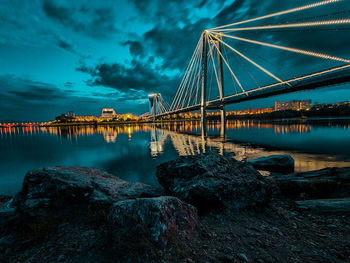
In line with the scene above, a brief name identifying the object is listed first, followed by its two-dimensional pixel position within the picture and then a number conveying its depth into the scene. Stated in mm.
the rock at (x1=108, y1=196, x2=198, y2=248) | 2686
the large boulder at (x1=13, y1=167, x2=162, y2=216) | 3889
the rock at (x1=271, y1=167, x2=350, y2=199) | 5395
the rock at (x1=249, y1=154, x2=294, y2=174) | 10472
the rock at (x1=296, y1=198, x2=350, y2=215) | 4195
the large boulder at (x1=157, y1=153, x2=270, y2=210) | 4172
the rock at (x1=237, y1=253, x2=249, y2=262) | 2537
